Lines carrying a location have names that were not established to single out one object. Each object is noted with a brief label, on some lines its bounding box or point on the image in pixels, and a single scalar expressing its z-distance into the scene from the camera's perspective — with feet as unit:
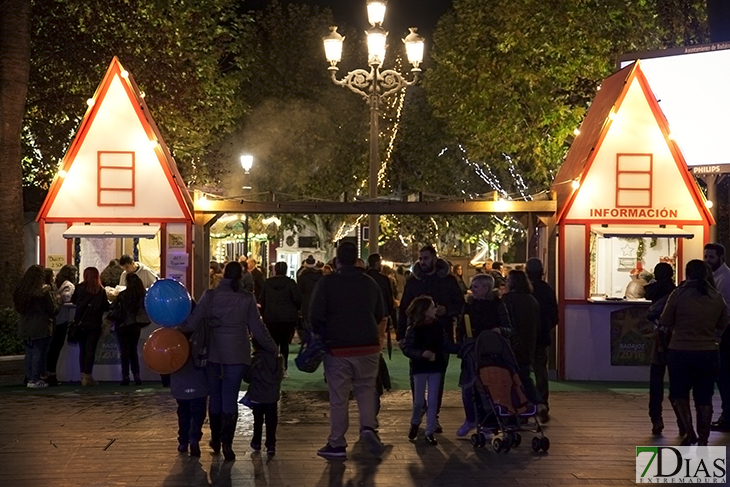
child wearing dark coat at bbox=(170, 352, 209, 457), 31.30
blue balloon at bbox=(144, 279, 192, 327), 32.37
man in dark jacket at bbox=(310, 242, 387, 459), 30.48
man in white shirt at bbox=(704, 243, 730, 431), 36.29
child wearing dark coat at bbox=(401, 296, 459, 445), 33.22
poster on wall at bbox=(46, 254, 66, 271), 52.06
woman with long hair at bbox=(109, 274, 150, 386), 47.24
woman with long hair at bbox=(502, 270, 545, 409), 35.35
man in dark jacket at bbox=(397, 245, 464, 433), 35.37
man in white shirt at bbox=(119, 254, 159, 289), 55.36
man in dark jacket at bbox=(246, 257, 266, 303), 62.56
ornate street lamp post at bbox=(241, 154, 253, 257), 90.99
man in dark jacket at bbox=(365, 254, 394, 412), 45.70
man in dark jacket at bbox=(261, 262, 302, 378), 48.96
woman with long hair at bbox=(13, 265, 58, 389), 46.29
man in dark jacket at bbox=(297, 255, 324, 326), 54.65
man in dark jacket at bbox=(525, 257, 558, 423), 37.27
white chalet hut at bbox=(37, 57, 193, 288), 51.67
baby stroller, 31.83
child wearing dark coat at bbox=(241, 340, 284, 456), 31.19
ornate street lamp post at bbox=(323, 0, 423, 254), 62.69
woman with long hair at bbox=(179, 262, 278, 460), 31.01
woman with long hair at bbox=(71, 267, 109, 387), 47.39
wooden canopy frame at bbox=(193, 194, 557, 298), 52.39
